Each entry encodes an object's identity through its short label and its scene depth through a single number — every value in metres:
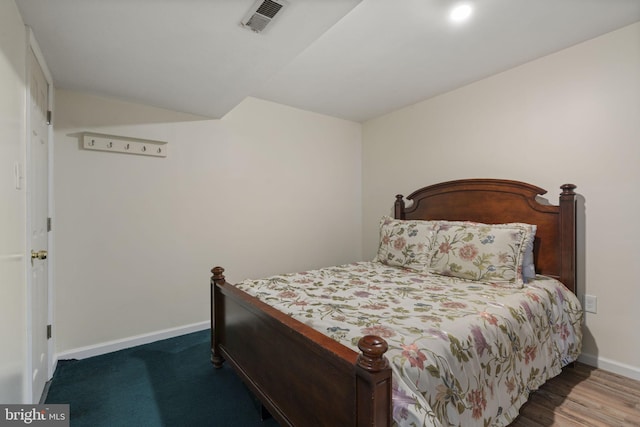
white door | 1.63
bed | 1.11
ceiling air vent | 1.38
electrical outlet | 2.21
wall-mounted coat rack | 2.40
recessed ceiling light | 1.80
